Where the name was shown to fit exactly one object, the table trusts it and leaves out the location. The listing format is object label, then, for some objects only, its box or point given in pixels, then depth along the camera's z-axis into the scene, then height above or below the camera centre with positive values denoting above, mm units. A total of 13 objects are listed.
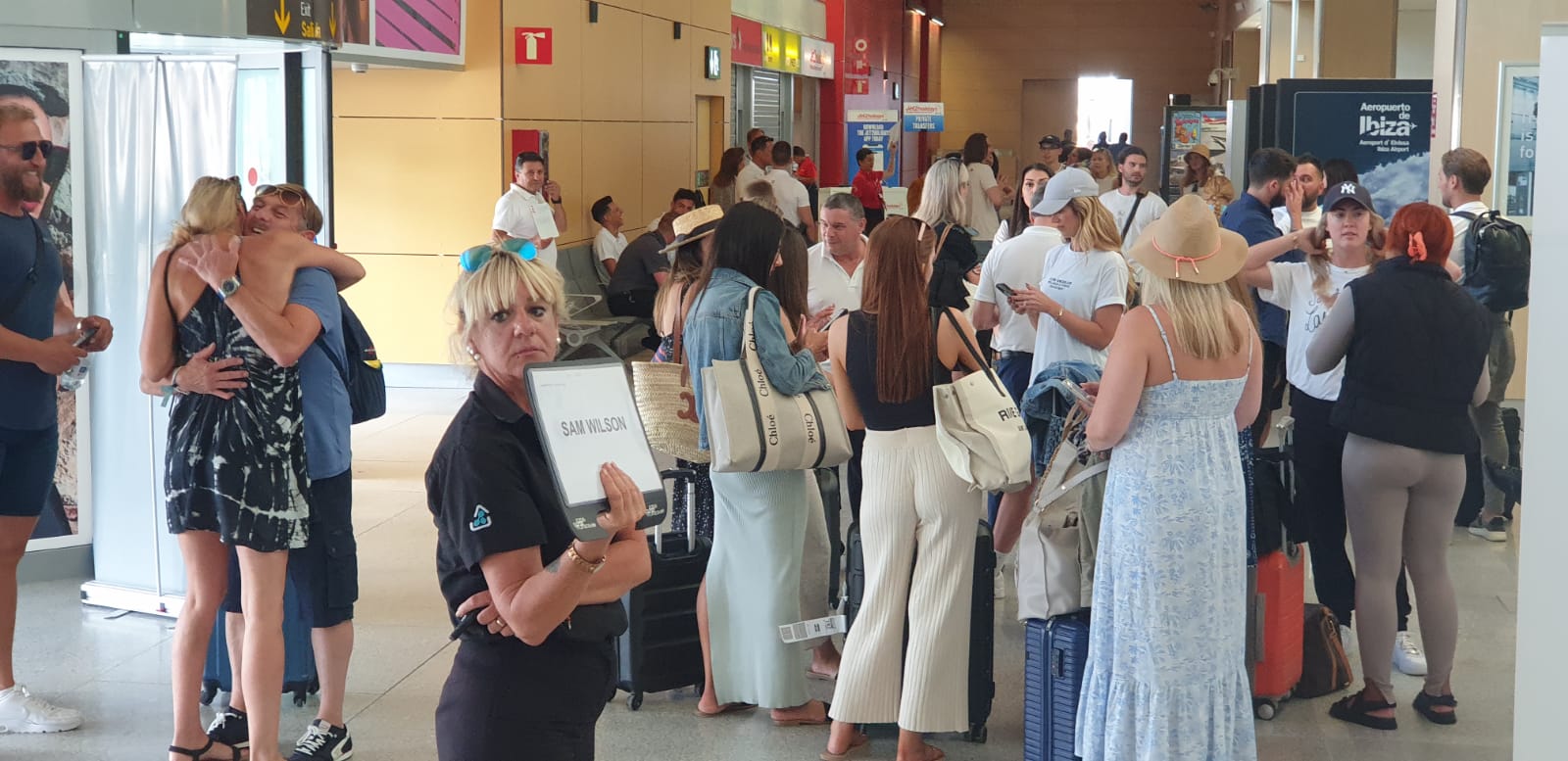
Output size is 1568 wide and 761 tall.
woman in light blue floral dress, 3453 -606
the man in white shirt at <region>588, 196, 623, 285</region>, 12250 +31
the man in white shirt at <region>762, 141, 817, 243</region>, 13219 +424
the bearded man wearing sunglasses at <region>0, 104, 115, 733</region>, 4137 -342
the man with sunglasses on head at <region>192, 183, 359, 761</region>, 3877 -765
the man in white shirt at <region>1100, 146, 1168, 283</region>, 9133 +300
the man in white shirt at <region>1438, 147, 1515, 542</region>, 5266 -2
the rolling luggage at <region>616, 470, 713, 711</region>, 4516 -1190
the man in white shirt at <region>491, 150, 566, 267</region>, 9969 +220
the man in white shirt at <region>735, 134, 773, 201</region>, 14148 +804
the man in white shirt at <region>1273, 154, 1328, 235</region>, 7262 +314
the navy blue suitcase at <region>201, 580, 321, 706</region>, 4461 -1282
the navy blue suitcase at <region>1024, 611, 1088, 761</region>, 3826 -1146
